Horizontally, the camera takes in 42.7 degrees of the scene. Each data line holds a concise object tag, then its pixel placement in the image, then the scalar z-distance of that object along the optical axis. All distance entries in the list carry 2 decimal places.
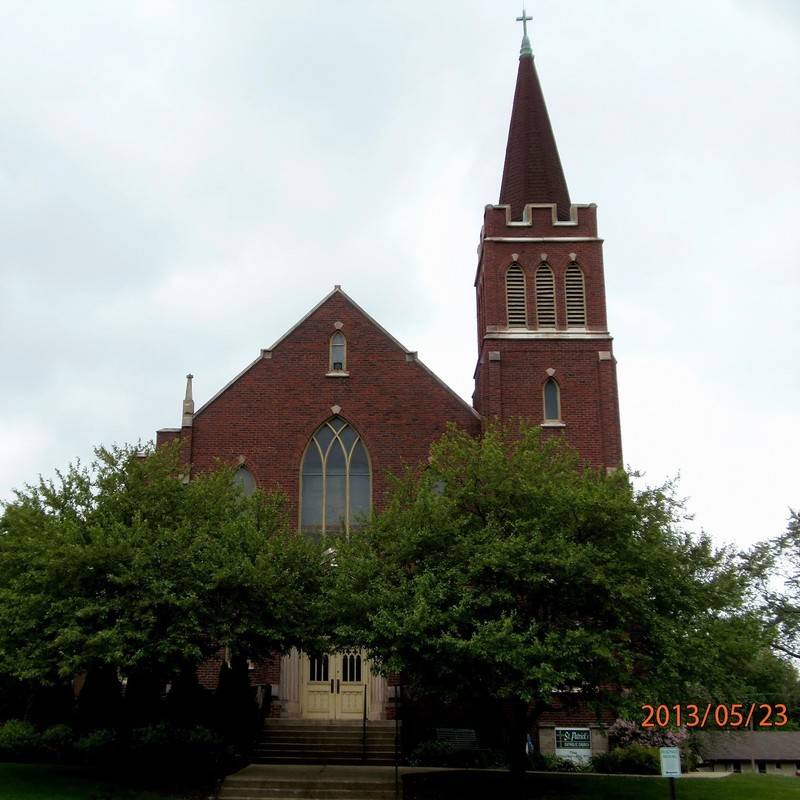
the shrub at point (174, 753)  19.95
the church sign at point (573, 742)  24.59
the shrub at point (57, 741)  22.45
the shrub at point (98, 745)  21.23
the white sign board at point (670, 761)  15.57
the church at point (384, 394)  27.97
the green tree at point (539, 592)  17.27
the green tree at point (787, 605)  39.62
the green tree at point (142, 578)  18.17
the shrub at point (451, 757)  22.52
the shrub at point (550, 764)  23.42
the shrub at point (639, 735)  24.34
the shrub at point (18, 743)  22.86
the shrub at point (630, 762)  23.58
